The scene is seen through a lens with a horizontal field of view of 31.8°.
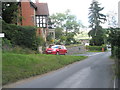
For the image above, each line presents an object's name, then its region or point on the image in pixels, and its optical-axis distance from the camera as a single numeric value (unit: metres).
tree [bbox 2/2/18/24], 24.02
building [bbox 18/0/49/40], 37.38
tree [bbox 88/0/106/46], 62.25
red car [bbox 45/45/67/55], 27.21
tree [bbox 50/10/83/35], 64.19
